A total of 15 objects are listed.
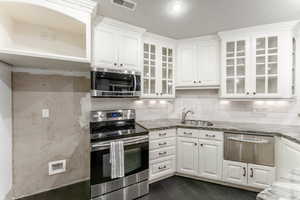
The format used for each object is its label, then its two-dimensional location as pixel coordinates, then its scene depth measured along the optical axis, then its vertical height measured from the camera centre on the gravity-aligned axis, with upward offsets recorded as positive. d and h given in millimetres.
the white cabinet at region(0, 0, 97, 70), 1400 +903
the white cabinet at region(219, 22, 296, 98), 1980 +605
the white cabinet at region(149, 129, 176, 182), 2100 -944
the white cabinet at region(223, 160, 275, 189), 1856 -1134
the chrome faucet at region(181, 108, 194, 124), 2612 -328
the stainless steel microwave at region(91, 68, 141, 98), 1847 +232
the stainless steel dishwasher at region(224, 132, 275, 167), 1855 -747
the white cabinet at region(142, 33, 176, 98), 2379 +624
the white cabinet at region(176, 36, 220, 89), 2430 +691
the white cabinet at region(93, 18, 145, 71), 1892 +833
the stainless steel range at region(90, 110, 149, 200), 1541 -792
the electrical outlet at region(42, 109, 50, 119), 1854 -225
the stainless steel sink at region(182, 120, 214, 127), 2508 -482
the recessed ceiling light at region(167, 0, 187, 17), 1548 +1160
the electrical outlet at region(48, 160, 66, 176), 1874 -1022
